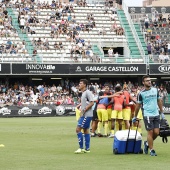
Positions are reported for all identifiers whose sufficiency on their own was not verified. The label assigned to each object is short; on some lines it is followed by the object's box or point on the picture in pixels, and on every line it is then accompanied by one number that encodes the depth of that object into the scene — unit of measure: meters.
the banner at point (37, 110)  46.16
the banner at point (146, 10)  71.31
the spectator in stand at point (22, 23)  58.44
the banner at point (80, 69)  54.12
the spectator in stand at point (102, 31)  61.50
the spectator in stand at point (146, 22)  65.06
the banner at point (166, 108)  50.71
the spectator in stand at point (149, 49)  59.68
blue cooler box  17.72
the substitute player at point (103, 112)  25.45
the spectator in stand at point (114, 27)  62.48
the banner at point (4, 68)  53.22
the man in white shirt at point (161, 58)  56.44
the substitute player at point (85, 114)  18.12
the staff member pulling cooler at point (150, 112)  17.11
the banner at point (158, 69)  56.56
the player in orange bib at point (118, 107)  24.72
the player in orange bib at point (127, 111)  24.83
